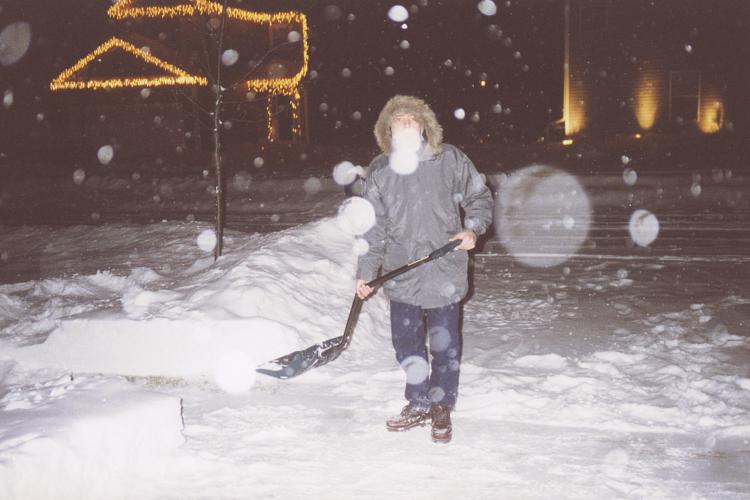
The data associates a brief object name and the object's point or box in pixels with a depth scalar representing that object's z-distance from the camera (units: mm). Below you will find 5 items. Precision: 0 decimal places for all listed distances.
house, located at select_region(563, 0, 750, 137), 22062
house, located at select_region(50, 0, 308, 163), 26469
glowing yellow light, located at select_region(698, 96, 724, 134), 22375
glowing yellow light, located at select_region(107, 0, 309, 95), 26328
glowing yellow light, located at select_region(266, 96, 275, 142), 27797
